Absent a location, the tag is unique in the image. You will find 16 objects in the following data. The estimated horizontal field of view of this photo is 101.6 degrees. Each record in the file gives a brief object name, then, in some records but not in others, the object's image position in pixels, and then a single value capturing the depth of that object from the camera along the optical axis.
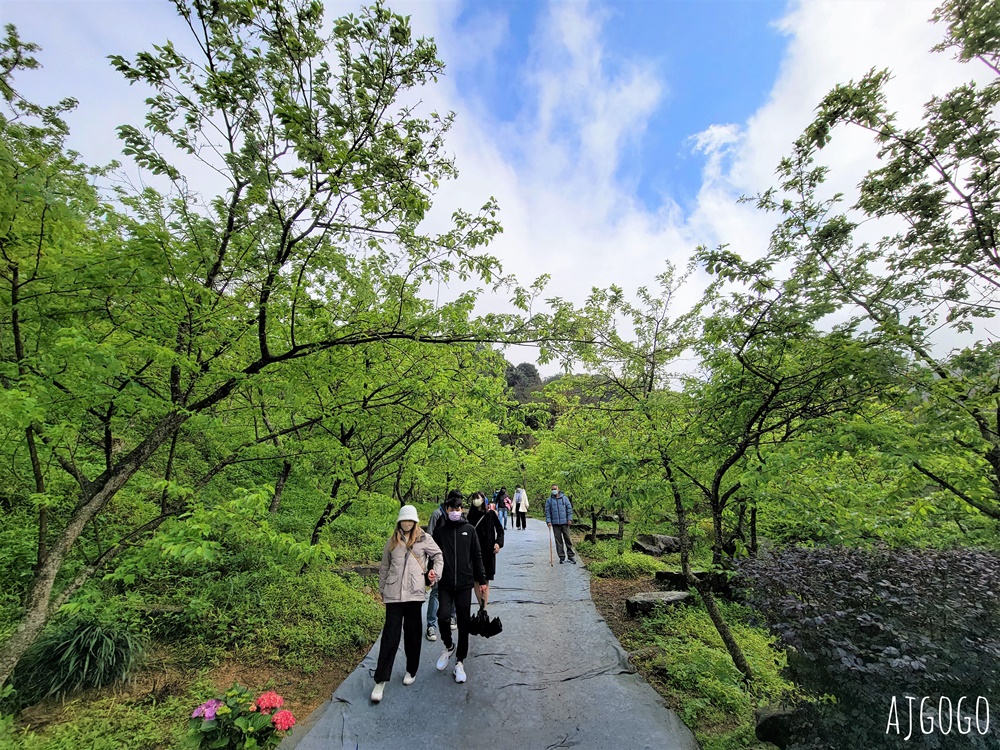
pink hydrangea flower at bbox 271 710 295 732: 3.19
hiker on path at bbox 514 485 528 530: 15.32
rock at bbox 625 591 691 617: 6.67
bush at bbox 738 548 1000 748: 2.54
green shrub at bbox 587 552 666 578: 9.61
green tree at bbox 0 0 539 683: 2.84
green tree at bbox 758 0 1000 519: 3.17
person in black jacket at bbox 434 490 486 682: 4.41
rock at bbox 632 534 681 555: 12.72
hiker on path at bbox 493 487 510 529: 14.56
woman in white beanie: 3.96
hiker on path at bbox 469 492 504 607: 6.21
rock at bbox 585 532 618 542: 14.56
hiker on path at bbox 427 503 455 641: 5.43
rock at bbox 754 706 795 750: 2.99
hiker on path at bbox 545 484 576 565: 10.11
